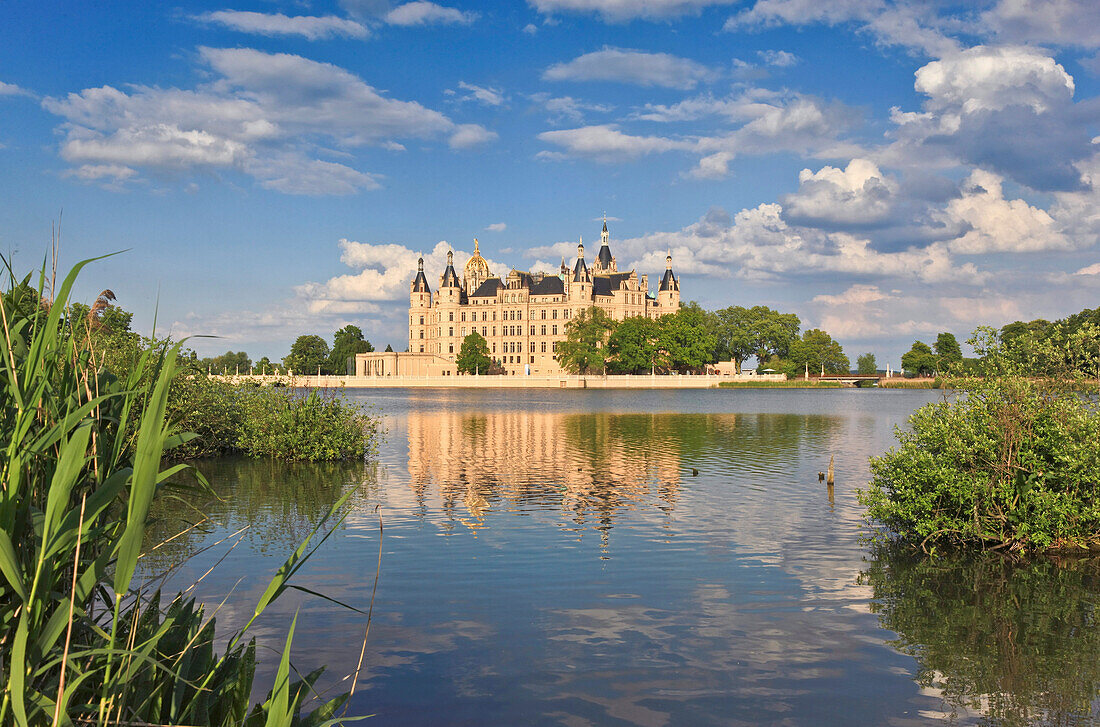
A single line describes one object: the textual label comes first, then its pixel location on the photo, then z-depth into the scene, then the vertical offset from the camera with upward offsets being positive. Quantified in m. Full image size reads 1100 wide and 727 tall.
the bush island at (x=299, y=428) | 23.97 -1.25
